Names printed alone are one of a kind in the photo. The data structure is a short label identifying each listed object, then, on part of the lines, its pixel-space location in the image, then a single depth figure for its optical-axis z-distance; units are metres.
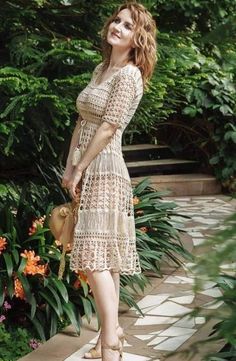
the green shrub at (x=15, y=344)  3.99
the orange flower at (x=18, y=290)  4.32
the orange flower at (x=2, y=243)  4.36
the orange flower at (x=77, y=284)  4.52
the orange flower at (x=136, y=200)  6.02
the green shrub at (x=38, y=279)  4.29
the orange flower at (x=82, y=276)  4.51
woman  3.40
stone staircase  10.29
